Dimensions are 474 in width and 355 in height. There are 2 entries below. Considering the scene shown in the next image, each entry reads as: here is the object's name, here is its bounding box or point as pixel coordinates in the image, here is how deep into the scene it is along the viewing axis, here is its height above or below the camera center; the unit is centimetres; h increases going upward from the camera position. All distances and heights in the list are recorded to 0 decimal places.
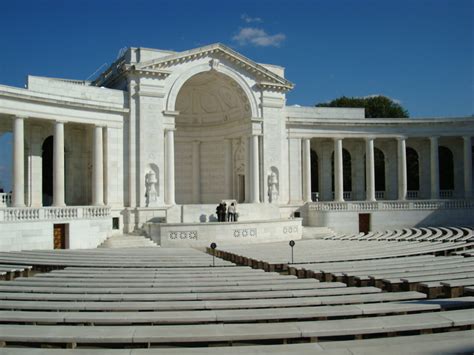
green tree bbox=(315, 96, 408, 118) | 8112 +1469
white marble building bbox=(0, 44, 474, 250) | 3650 +405
